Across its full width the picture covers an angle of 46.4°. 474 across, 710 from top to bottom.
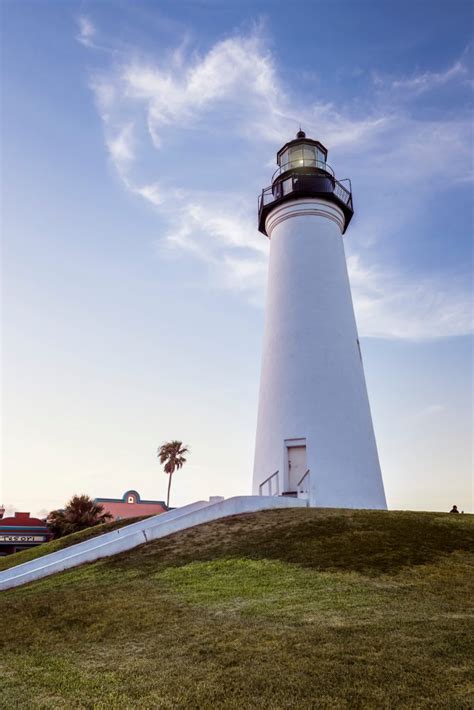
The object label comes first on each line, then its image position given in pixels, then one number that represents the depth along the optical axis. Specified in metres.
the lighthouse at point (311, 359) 20.34
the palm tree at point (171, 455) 62.88
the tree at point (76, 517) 35.38
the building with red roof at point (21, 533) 37.59
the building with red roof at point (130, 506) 45.19
